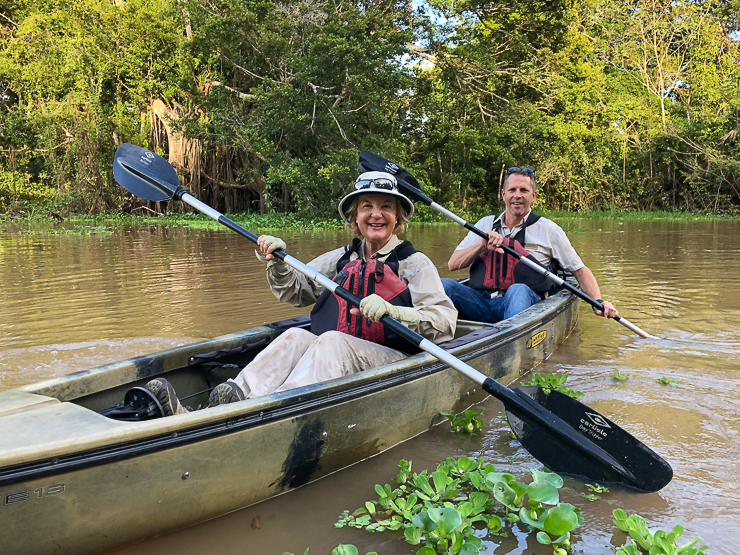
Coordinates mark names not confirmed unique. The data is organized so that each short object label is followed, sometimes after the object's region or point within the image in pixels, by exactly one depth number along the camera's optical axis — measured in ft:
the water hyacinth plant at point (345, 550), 6.50
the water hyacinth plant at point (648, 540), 6.51
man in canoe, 14.67
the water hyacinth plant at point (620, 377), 13.07
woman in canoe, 8.89
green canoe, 5.97
